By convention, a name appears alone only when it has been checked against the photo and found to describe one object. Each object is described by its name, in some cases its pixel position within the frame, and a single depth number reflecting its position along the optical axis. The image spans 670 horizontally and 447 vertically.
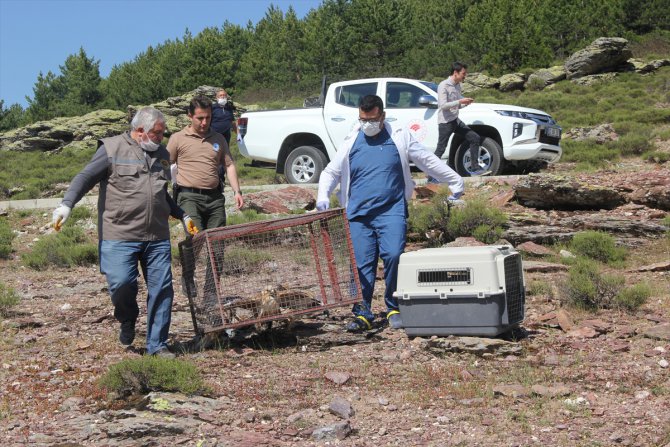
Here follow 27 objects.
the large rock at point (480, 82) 41.03
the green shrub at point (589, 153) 17.50
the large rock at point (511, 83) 39.84
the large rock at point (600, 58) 39.59
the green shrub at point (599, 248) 10.15
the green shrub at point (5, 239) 12.23
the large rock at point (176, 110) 34.56
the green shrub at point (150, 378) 5.38
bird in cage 6.54
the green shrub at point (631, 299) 7.57
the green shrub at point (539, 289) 8.31
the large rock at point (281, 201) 13.08
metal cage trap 6.43
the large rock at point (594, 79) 37.94
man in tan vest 6.21
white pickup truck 13.48
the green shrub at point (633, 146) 18.45
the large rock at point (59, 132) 32.78
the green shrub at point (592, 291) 7.64
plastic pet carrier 6.40
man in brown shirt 7.20
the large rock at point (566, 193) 11.90
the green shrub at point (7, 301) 8.09
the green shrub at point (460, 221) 10.93
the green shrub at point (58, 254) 11.43
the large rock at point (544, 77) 39.31
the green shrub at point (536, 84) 39.21
